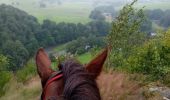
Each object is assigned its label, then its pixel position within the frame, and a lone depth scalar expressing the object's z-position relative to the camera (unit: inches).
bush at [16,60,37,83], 316.3
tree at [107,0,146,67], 376.6
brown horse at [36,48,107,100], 29.0
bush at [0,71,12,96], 259.1
